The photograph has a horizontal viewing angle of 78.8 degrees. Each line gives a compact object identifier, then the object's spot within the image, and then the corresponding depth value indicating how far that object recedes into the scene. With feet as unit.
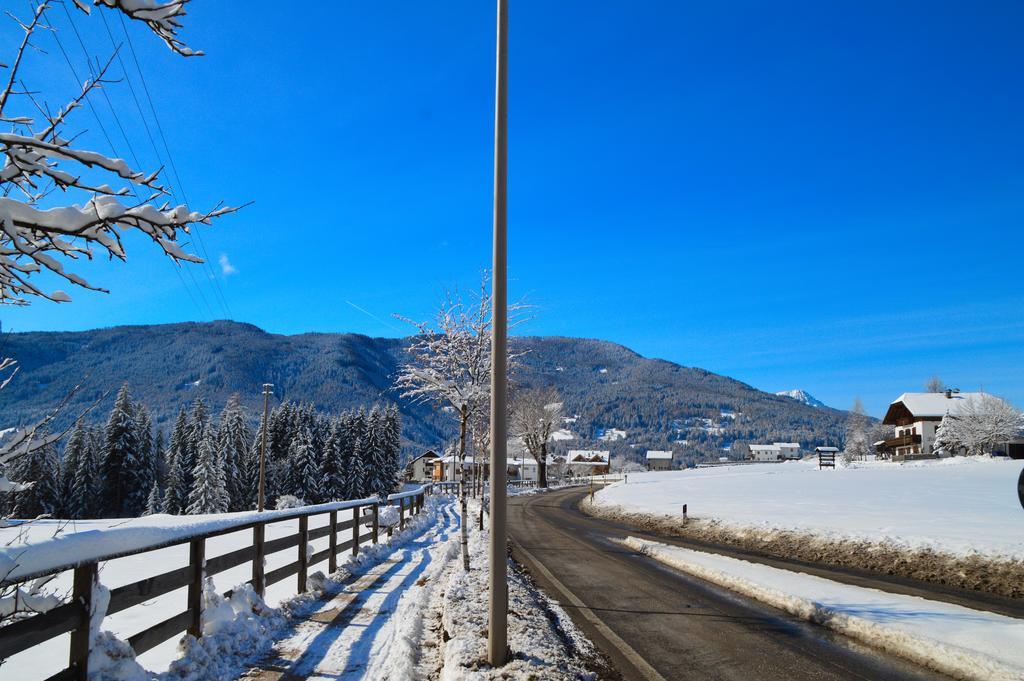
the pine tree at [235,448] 206.69
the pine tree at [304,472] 220.64
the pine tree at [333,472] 225.97
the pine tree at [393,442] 251.80
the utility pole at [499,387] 19.70
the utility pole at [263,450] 117.29
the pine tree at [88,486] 184.65
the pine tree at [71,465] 181.37
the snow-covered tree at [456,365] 54.29
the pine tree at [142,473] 191.42
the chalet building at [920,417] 245.65
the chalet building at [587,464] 438.36
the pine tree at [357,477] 232.94
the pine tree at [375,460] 238.48
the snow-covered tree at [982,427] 208.95
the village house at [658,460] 559.38
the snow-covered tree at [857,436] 328.08
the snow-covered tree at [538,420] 222.48
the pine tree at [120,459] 185.68
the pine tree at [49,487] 157.69
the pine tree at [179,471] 197.49
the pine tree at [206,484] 182.29
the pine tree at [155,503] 184.03
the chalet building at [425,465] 479.00
